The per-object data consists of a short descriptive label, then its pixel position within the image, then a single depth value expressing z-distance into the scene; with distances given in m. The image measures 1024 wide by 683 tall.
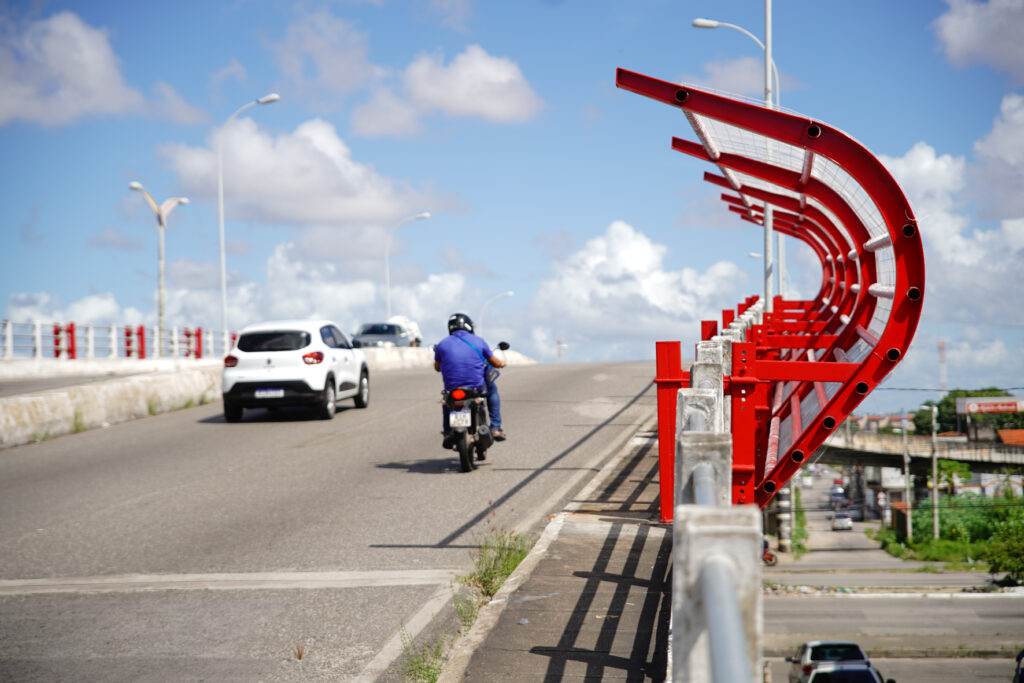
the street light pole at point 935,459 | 65.21
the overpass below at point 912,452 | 60.34
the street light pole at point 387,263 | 52.28
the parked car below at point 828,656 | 30.70
